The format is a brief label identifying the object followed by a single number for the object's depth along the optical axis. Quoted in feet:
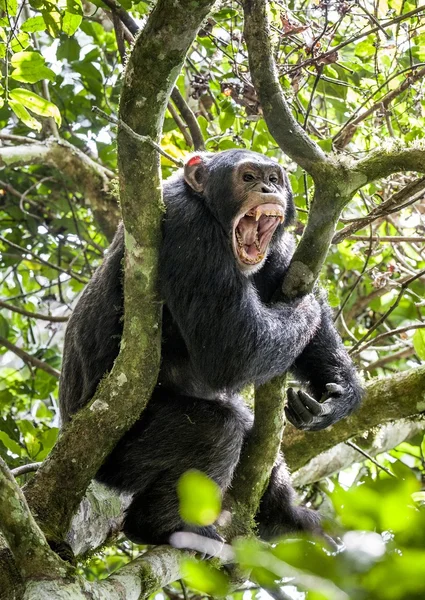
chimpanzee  32.35
